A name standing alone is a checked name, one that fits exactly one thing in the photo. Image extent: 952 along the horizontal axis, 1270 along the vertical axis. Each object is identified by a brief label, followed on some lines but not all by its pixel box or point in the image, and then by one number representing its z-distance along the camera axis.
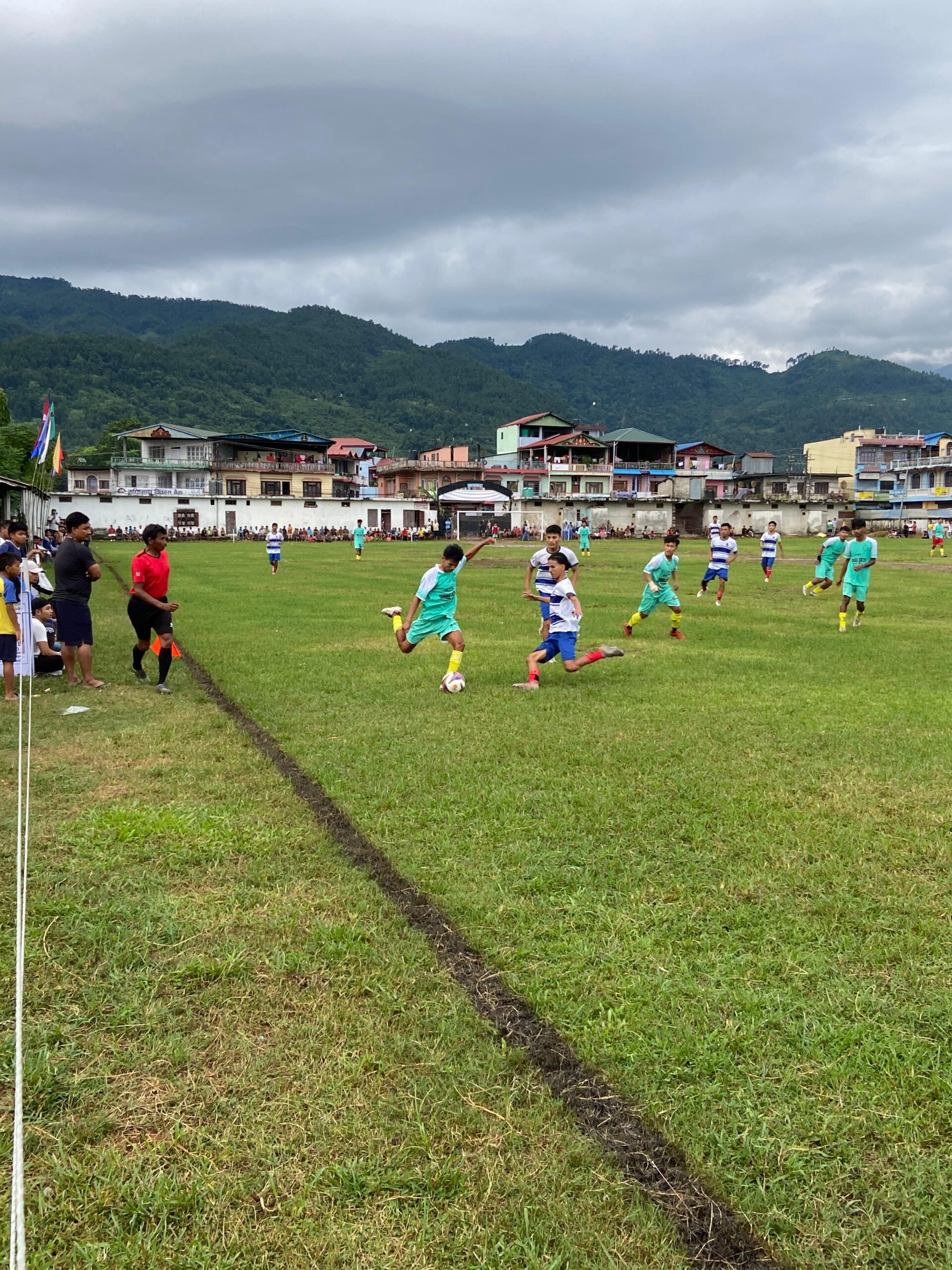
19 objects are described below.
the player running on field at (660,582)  13.23
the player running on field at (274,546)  27.45
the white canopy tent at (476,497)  63.78
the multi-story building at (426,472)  70.75
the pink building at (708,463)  79.62
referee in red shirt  9.47
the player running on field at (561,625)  9.78
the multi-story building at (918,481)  79.75
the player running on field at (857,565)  14.50
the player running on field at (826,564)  20.44
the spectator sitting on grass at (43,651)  10.08
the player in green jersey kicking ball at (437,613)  9.62
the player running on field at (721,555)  17.89
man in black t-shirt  9.29
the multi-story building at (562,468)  73.44
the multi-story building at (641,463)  75.81
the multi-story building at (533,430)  80.00
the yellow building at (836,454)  88.75
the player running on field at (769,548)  25.17
